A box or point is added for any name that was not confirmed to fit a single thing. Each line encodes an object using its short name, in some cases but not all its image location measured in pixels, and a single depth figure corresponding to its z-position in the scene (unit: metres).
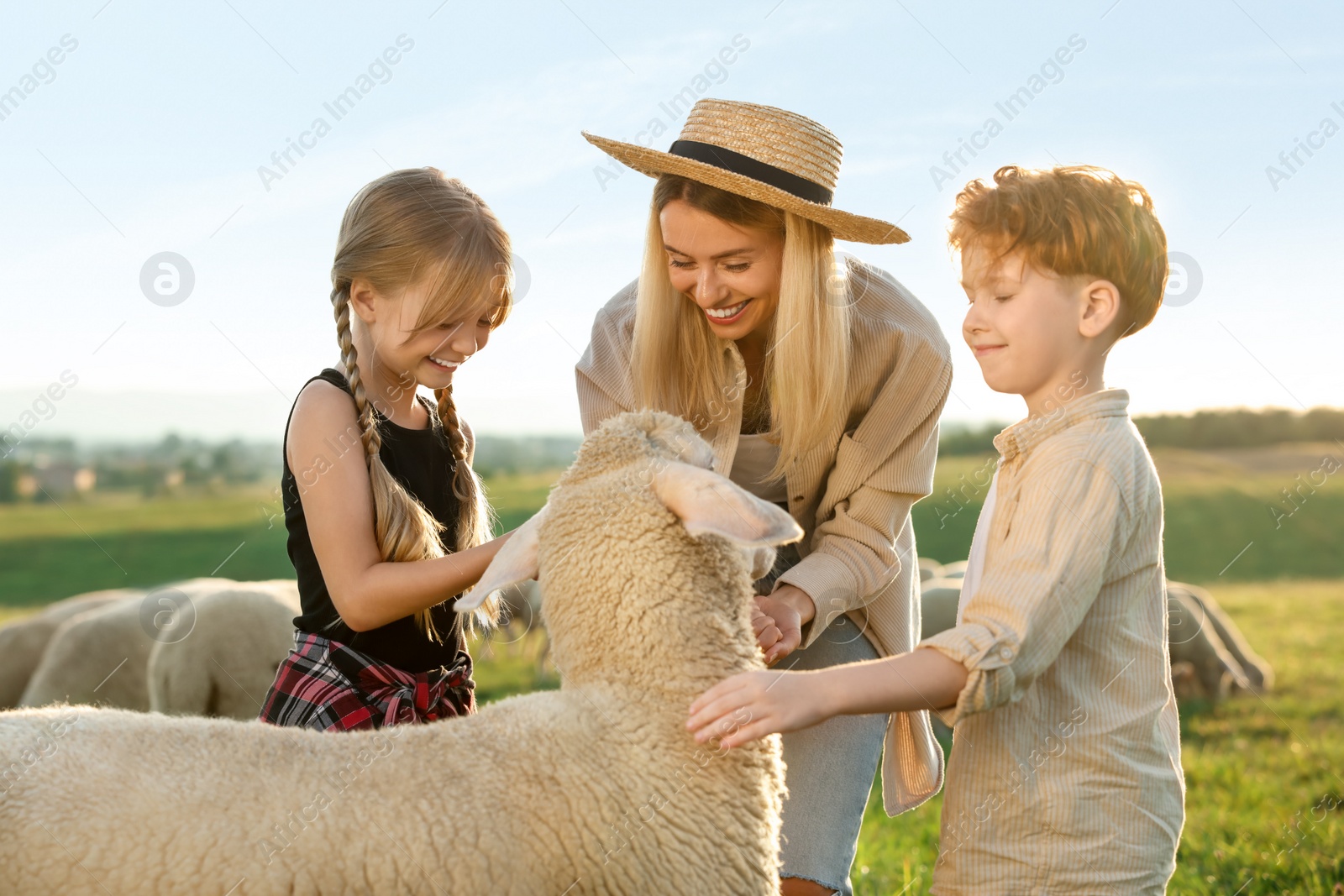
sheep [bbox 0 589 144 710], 7.99
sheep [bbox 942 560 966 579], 9.48
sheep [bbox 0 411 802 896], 1.88
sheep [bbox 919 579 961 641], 8.00
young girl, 2.91
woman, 3.16
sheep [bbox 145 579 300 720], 6.41
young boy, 2.22
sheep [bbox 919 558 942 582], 9.63
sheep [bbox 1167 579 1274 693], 9.93
